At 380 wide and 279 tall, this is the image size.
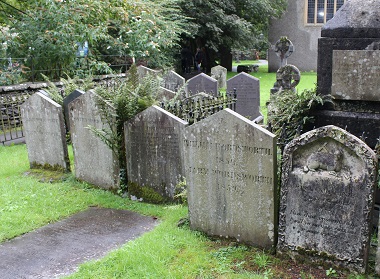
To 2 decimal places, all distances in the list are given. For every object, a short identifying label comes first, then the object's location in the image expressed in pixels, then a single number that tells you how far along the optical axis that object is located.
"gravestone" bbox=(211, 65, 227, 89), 21.11
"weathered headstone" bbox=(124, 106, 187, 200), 5.84
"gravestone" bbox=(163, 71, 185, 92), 12.45
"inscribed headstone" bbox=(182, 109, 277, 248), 4.38
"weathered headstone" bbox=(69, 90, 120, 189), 6.63
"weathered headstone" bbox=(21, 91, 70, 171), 7.40
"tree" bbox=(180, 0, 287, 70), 24.62
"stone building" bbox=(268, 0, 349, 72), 30.53
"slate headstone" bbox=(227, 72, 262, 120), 12.16
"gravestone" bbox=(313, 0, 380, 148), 5.52
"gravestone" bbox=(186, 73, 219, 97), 12.31
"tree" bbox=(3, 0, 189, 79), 13.29
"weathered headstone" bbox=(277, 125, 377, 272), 3.81
